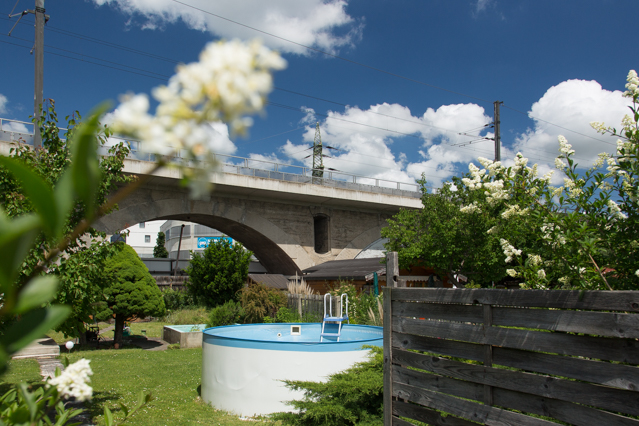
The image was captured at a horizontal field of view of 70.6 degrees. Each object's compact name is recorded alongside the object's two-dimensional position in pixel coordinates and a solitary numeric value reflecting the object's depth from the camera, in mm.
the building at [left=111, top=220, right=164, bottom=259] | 61875
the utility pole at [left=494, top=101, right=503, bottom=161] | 22531
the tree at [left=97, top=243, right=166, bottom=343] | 13992
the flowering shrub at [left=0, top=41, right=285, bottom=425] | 439
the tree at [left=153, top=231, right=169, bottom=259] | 51625
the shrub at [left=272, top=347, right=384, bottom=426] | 5363
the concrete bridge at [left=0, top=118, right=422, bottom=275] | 20891
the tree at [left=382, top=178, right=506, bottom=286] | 16750
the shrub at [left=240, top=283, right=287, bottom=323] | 16938
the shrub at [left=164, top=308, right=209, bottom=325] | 19014
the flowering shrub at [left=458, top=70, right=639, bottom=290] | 3250
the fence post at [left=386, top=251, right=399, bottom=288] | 4478
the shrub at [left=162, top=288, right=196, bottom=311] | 23031
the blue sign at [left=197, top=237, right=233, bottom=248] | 54281
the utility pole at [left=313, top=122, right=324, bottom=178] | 42050
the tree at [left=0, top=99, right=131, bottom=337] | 5105
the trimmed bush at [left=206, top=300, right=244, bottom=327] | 16500
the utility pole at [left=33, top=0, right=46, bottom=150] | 11500
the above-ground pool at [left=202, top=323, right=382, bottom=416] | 7711
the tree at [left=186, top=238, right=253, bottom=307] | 20188
